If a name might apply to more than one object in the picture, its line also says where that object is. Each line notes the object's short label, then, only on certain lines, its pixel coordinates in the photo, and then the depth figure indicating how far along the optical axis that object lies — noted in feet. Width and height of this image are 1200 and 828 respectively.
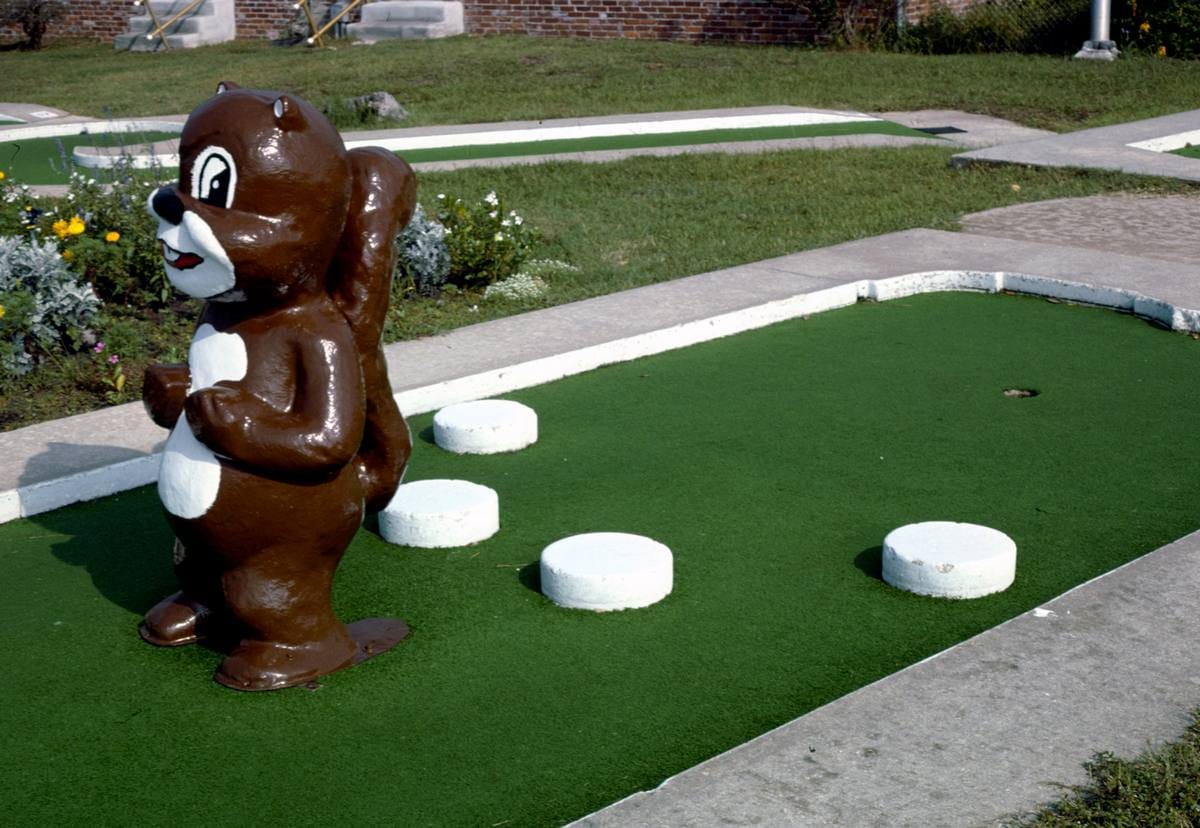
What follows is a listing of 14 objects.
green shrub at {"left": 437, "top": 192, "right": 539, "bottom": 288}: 27.22
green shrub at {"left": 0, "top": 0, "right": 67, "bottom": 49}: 81.97
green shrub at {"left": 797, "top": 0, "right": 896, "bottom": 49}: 63.26
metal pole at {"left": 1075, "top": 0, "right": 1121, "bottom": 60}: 58.08
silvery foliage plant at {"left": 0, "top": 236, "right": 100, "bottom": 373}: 22.72
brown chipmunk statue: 12.34
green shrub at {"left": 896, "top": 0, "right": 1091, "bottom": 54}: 62.13
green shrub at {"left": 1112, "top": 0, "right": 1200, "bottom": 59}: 58.49
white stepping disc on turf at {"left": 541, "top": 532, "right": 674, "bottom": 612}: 14.57
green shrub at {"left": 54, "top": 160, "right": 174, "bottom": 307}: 25.16
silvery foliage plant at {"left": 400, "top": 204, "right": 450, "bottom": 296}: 26.73
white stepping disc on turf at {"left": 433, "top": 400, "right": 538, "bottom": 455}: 19.16
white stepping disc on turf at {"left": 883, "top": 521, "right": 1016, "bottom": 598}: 14.69
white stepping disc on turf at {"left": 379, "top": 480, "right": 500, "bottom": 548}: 16.17
